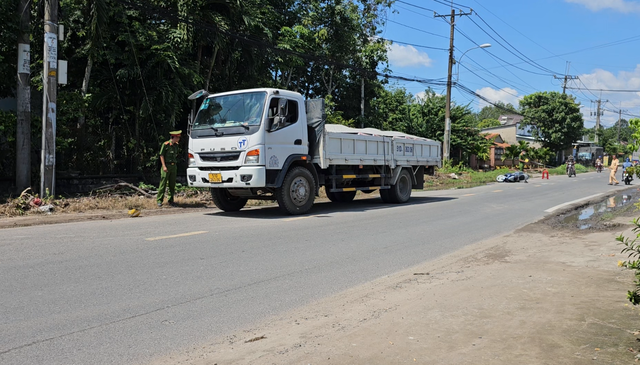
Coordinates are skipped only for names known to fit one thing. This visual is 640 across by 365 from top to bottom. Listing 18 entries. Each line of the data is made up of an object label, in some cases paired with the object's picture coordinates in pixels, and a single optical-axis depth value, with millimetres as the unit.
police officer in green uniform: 12930
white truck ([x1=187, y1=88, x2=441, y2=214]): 10906
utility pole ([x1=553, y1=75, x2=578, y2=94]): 61781
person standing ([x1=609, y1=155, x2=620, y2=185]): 28347
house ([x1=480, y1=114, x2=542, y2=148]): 69688
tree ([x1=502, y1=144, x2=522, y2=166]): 50000
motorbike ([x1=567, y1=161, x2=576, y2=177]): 40062
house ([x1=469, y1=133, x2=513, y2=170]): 46456
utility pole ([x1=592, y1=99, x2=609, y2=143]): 78938
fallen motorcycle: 31469
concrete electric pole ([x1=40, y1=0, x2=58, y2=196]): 12372
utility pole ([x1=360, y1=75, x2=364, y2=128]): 36047
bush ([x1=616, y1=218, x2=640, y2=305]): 3935
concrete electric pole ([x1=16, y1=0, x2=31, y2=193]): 12883
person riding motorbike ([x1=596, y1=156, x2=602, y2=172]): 50469
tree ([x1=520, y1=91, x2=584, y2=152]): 56875
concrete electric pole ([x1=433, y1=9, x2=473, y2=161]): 32219
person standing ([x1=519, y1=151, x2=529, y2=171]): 51325
